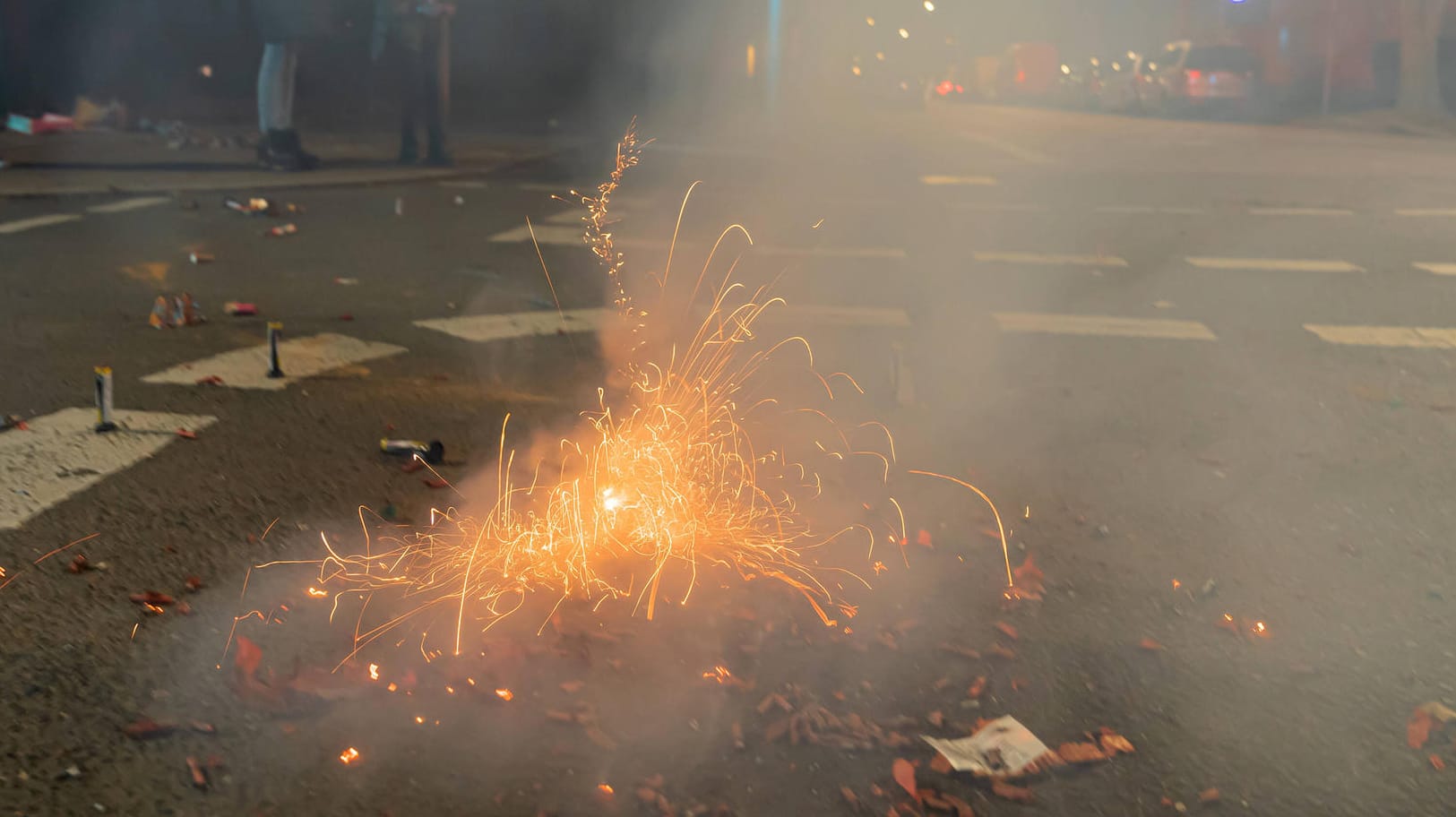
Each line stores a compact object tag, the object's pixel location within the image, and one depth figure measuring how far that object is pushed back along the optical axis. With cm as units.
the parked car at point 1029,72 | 5050
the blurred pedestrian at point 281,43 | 1150
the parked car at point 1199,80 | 3005
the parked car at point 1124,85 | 3344
